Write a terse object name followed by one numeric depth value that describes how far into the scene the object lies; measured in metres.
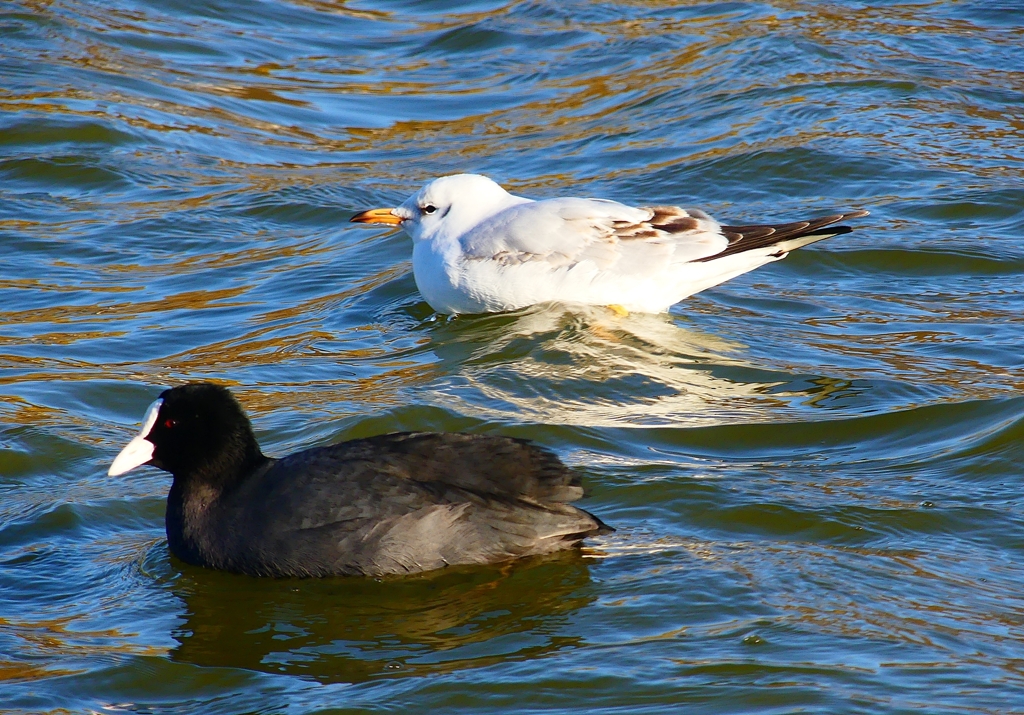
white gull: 16.87
